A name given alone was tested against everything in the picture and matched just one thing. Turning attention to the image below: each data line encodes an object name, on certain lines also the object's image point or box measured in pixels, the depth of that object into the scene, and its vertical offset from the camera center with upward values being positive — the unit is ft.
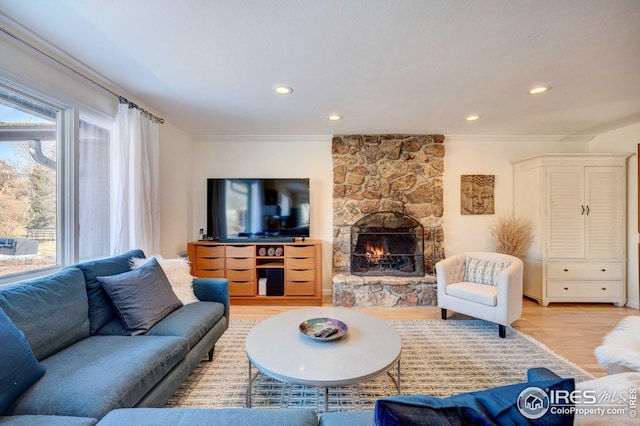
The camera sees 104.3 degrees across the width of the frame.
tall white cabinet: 10.64 -0.64
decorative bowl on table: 5.16 -2.57
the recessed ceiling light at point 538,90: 7.34 +3.72
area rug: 5.41 -4.03
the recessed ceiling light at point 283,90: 7.31 +3.72
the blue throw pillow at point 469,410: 1.77 -1.47
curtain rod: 5.06 +3.63
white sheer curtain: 7.59 +1.03
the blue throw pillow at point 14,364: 3.28 -2.10
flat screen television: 11.72 +0.31
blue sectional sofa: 3.42 -2.51
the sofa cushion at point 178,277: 6.77 -1.77
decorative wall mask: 12.37 +1.01
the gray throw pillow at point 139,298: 5.40 -1.93
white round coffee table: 4.14 -2.66
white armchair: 8.04 -2.65
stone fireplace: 12.10 +0.66
